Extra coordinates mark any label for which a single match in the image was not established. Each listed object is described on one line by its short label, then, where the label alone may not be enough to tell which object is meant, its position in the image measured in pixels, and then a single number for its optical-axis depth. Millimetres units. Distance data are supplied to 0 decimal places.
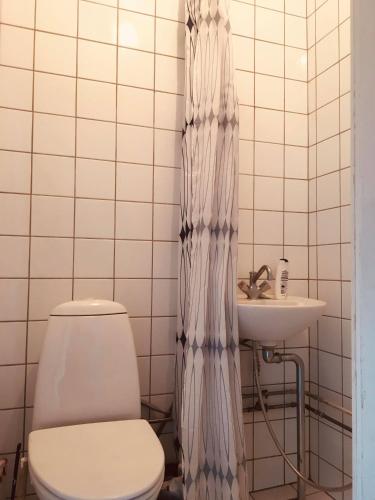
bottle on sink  1573
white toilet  992
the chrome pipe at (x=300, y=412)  1548
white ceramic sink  1285
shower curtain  1295
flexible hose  1425
